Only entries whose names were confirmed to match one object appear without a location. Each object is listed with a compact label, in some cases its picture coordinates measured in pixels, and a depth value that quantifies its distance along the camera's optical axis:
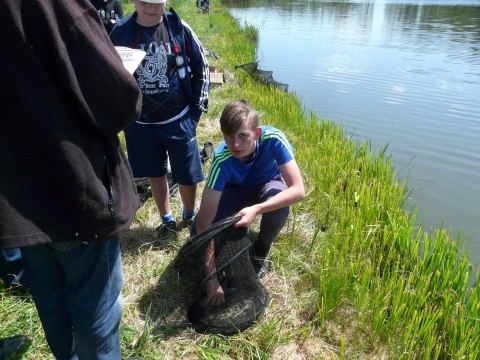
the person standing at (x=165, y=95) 2.09
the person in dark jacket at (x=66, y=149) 0.88
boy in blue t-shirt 1.94
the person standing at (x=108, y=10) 3.95
